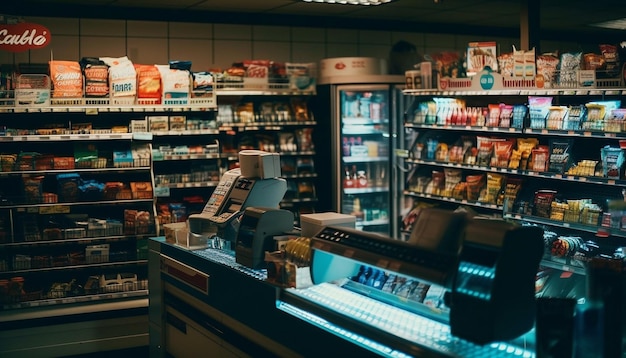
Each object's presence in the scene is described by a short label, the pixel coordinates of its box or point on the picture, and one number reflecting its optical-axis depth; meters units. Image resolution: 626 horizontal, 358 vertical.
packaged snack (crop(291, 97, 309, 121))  8.46
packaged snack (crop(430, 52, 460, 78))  7.36
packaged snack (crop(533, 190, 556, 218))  6.43
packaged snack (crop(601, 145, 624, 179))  5.83
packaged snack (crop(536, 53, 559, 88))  6.27
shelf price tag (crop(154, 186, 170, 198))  7.14
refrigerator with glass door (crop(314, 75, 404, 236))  8.58
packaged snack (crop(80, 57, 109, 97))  6.76
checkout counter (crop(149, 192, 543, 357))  2.86
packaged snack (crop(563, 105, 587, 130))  6.07
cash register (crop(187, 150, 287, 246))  4.92
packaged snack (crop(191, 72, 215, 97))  7.23
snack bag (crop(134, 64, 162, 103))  7.01
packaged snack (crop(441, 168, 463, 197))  7.60
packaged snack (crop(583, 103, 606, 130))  5.92
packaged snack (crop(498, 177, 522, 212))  6.75
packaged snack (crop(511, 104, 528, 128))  6.60
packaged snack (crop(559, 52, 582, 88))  6.04
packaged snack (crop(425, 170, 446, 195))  7.78
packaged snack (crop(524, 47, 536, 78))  6.43
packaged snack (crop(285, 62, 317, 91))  8.28
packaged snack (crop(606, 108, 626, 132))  5.71
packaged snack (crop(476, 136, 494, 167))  7.10
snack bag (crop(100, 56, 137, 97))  6.84
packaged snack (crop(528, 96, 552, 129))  6.40
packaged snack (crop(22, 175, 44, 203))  6.53
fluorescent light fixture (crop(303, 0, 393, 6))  6.74
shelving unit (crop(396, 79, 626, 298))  5.97
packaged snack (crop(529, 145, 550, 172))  6.46
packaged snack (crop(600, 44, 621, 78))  5.73
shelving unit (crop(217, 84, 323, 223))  8.08
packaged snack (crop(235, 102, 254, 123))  8.16
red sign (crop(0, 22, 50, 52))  6.28
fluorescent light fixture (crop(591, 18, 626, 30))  10.49
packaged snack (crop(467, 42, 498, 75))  6.90
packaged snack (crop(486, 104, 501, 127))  6.90
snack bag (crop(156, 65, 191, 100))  7.08
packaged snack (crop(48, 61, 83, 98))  6.63
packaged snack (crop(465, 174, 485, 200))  7.33
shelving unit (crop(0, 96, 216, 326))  6.46
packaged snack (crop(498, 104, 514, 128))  6.76
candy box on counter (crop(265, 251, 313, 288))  3.77
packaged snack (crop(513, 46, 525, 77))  6.51
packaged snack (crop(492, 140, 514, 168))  6.85
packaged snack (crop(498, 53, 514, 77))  6.67
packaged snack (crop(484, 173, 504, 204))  7.04
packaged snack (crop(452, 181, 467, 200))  7.45
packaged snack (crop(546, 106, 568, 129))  6.22
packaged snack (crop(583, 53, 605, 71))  5.82
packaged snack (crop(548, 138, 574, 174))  6.23
